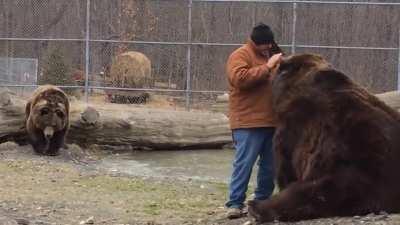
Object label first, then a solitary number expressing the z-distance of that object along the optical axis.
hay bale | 21.23
